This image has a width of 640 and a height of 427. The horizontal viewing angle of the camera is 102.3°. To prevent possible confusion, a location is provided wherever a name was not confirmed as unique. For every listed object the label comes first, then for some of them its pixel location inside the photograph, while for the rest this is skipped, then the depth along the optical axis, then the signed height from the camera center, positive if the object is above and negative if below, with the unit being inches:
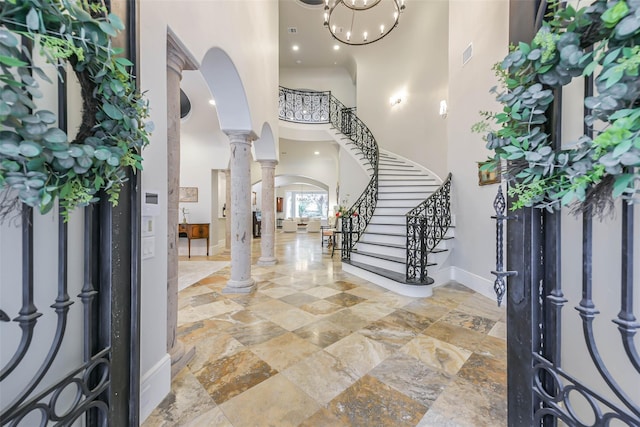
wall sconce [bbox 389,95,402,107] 310.7 +138.9
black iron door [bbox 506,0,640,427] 35.9 -15.0
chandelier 278.1 +219.0
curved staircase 145.6 +2.0
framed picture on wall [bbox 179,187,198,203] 277.3 +19.5
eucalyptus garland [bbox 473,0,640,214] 25.2 +12.5
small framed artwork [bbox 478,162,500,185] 126.1 +17.9
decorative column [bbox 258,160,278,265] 223.8 -0.5
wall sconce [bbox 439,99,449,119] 244.5 +99.8
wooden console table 262.5 -19.3
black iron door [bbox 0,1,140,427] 33.4 -14.5
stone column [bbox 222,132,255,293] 144.4 +0.2
